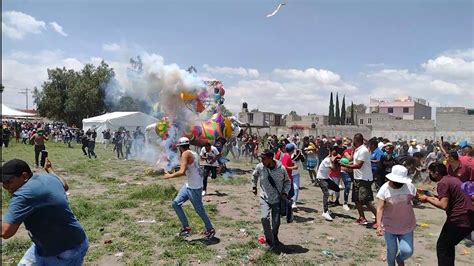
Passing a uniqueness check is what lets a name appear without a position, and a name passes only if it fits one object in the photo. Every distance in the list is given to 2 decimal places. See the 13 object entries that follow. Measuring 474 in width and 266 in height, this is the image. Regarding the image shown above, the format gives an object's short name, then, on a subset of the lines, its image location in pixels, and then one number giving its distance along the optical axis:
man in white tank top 6.69
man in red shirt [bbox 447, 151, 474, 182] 6.40
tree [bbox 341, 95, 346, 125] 67.60
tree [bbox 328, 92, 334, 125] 67.94
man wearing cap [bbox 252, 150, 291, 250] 6.39
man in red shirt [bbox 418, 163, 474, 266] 4.91
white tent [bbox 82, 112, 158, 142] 32.31
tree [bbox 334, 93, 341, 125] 67.75
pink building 81.00
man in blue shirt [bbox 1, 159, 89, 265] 3.19
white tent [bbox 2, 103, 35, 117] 28.45
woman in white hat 4.98
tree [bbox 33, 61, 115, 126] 44.03
